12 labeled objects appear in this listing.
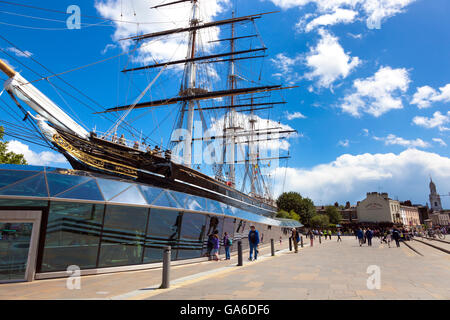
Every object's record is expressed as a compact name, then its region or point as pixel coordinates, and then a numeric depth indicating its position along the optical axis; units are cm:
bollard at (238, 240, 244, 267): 1005
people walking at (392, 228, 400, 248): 1953
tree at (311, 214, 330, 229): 6199
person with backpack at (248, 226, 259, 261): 1160
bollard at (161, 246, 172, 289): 619
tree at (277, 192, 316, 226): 6252
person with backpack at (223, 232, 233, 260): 1312
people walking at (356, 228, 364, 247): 2225
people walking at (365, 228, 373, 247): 2182
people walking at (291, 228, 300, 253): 1603
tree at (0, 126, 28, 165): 2454
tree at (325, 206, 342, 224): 7775
